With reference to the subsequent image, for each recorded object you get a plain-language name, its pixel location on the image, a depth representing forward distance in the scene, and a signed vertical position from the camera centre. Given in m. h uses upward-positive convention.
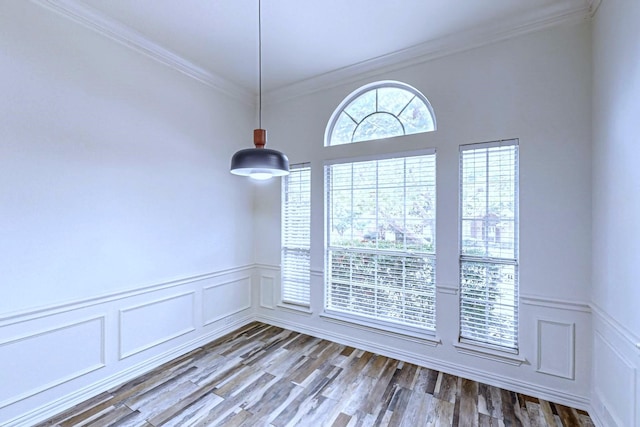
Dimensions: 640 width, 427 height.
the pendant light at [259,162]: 1.77 +0.32
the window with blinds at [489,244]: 2.42 -0.27
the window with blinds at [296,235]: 3.57 -0.29
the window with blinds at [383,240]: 2.82 -0.30
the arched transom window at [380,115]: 2.90 +1.08
